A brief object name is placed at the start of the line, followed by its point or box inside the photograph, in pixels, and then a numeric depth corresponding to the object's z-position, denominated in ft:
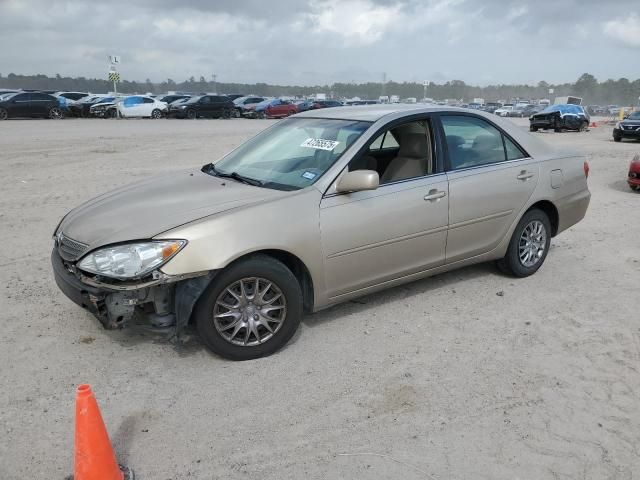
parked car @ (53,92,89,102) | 112.86
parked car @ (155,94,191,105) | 120.26
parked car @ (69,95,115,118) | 104.88
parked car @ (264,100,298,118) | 121.08
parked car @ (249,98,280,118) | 120.01
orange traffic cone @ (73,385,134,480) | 7.79
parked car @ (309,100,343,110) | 133.84
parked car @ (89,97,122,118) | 103.09
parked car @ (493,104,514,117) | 170.91
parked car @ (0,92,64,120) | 90.79
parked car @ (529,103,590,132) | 89.15
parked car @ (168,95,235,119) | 109.01
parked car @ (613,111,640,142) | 69.21
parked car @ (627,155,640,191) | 32.12
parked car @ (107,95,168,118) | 105.09
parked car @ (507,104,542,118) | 175.01
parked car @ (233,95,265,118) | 120.88
